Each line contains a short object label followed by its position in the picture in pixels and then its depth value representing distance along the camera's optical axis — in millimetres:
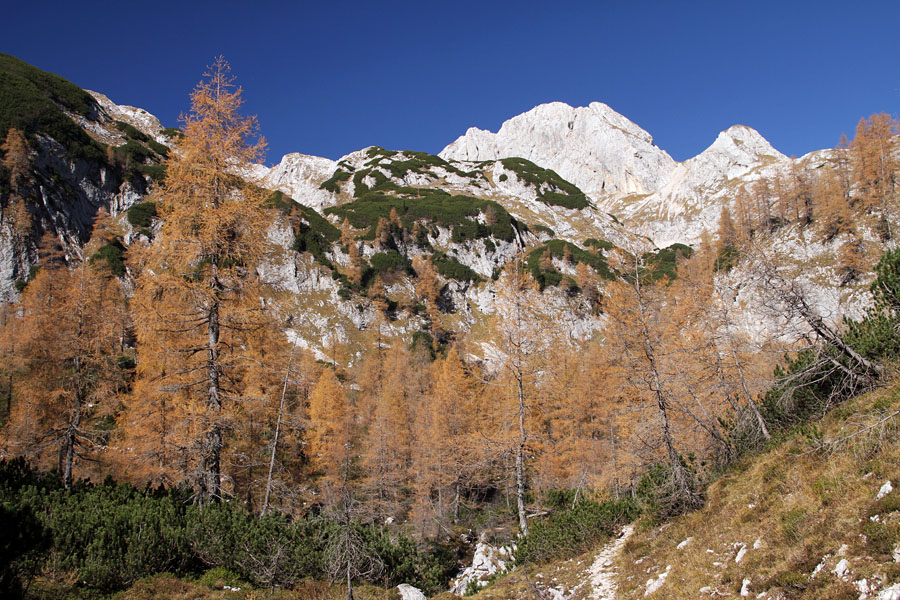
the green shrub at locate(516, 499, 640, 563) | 11219
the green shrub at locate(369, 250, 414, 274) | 73562
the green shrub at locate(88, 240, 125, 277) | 52031
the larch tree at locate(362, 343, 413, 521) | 26891
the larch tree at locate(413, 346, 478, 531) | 24047
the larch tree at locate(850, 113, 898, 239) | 54500
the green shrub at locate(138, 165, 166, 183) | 71019
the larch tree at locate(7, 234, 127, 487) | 16562
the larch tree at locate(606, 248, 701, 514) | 9523
